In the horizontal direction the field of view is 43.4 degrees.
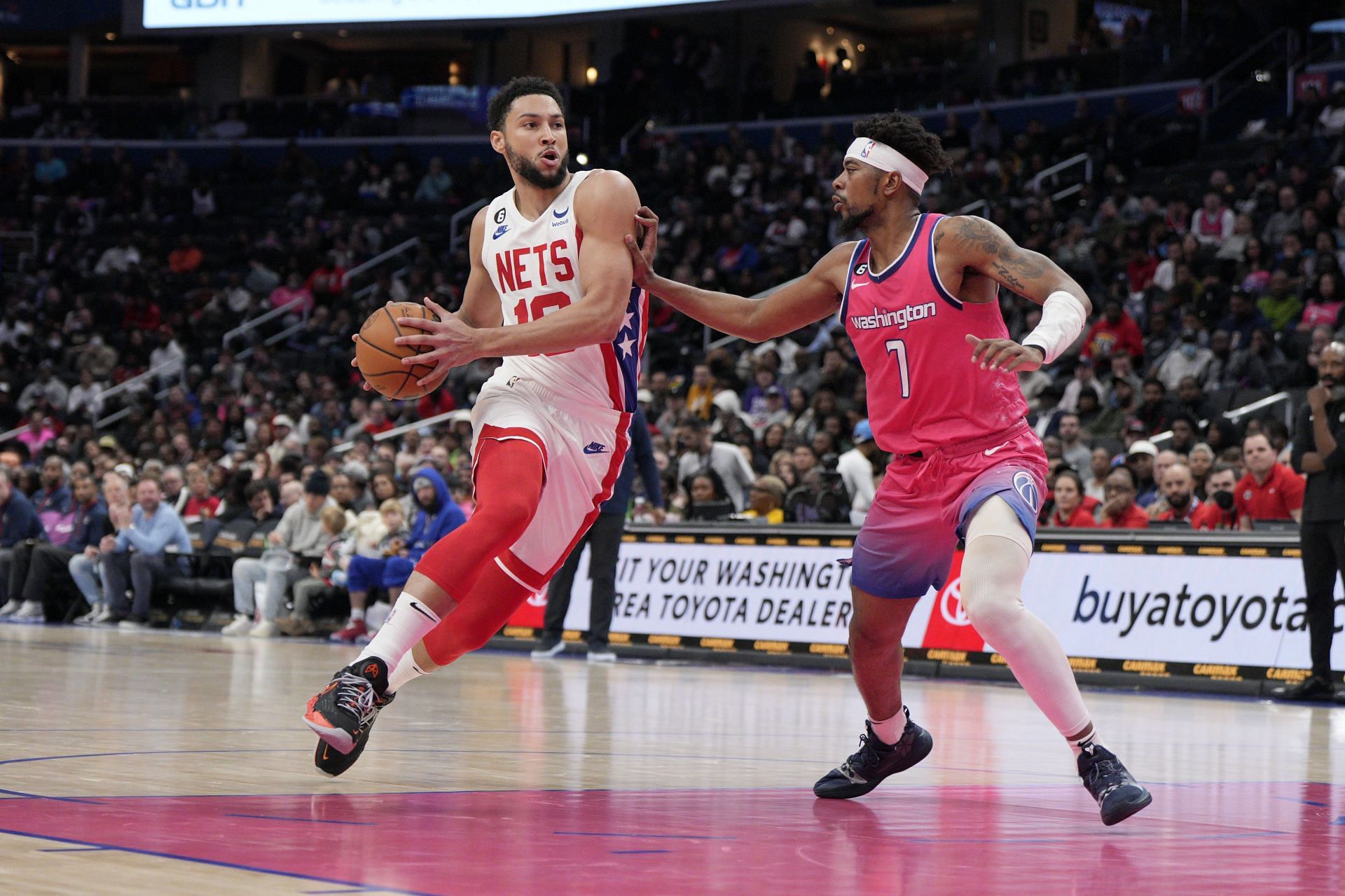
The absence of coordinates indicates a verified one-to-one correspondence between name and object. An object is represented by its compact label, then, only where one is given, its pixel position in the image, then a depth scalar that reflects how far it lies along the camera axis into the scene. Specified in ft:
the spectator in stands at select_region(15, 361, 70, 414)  80.64
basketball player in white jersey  15.74
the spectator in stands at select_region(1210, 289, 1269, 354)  51.13
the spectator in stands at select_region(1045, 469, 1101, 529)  39.29
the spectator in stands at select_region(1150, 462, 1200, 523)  38.86
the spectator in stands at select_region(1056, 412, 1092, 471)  44.88
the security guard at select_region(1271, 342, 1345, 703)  30.89
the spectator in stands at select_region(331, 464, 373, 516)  50.60
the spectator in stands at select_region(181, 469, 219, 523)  57.82
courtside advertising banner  33.78
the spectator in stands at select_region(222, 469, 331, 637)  49.73
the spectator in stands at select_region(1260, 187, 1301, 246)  56.39
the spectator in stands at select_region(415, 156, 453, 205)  94.68
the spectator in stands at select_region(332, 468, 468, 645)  42.39
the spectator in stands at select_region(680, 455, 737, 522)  45.01
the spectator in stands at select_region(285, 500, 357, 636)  48.67
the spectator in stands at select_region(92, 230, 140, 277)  93.86
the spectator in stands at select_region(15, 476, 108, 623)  54.49
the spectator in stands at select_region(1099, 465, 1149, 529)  37.78
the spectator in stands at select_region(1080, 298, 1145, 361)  52.65
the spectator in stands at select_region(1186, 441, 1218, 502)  40.22
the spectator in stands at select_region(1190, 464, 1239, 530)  37.09
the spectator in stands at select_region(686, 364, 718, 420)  57.11
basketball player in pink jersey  14.75
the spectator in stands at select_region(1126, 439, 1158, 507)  42.29
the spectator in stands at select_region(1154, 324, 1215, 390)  50.08
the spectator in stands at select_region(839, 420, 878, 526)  41.75
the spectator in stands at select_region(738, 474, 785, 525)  44.70
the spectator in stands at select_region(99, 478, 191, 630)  51.67
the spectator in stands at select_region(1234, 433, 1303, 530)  36.94
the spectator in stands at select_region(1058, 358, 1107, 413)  49.83
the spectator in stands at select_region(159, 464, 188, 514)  58.18
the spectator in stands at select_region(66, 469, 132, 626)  53.93
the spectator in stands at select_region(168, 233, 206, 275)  92.89
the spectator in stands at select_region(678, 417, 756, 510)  47.88
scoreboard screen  87.56
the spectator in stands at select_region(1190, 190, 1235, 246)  59.21
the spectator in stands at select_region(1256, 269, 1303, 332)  51.49
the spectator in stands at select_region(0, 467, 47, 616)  55.93
